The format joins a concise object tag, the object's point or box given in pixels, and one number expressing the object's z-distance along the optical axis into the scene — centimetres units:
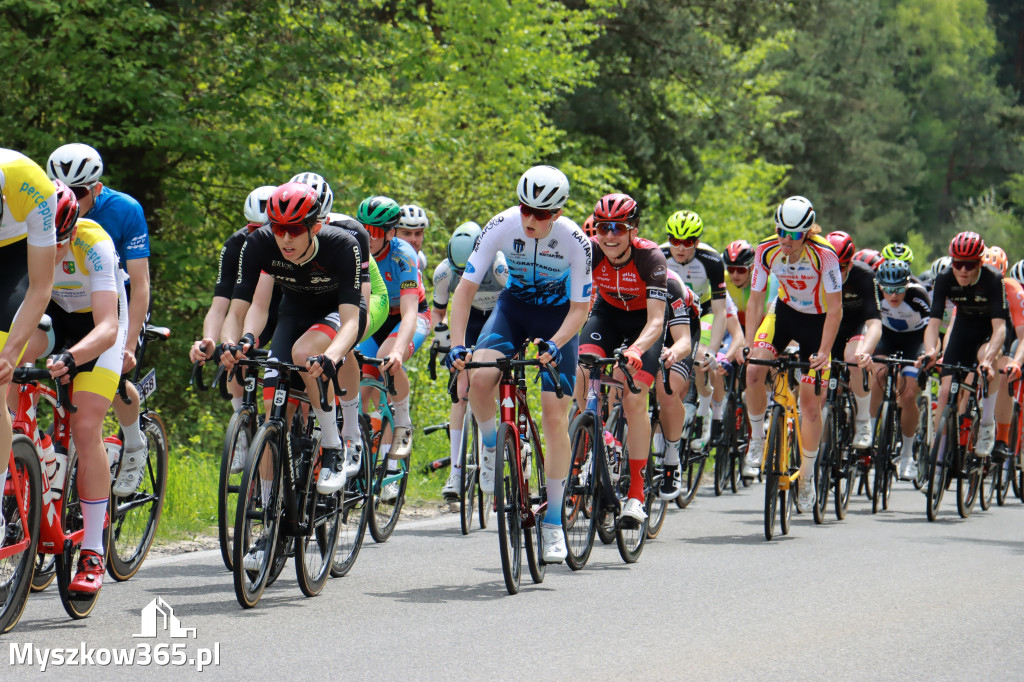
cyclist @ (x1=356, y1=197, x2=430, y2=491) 1953
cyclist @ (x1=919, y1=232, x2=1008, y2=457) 2427
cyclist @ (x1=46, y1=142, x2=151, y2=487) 1509
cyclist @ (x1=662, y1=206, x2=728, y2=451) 2461
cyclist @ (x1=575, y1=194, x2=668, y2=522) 1745
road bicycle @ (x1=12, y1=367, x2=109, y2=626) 1195
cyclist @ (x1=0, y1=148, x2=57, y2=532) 1119
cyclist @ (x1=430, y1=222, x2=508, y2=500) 2044
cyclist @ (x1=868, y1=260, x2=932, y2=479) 2675
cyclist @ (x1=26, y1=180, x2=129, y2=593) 1264
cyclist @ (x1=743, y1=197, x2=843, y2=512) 2092
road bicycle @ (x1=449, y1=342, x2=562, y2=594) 1466
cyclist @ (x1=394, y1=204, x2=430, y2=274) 2125
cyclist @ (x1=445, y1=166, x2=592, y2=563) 1557
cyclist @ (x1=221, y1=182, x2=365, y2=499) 1394
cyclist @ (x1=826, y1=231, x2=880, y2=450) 2228
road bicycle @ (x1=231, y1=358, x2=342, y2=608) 1309
